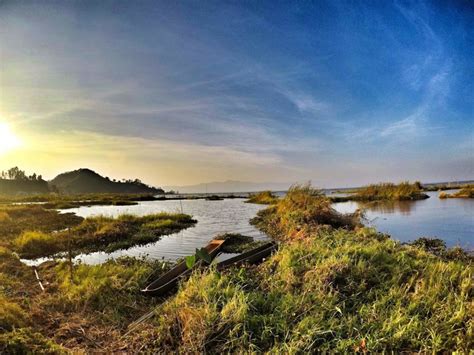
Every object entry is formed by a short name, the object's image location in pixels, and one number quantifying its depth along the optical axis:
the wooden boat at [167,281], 8.13
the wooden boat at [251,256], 9.60
